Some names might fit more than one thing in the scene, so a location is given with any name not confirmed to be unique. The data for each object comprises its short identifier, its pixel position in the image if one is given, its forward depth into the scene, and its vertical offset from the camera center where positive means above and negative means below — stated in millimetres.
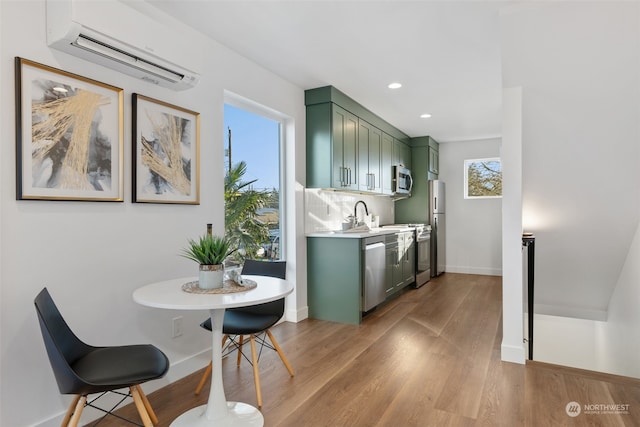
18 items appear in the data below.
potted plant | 2027 -257
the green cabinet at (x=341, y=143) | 4043 +846
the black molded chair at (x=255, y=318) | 2305 -716
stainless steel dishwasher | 3979 -687
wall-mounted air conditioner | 1856 +975
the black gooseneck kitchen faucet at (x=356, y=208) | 5406 +60
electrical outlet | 2609 -814
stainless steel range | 5754 -692
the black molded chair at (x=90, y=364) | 1508 -711
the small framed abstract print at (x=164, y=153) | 2377 +434
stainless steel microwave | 5973 +539
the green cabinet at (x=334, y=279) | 3881 -725
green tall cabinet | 6676 +582
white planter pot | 2023 -353
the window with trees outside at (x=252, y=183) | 3354 +299
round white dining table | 1752 -555
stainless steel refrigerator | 6527 -237
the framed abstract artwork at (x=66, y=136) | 1825 +435
